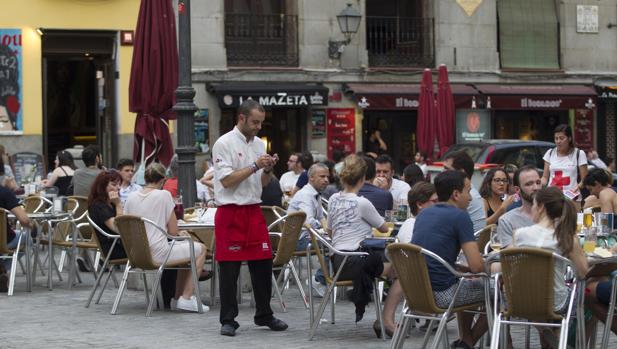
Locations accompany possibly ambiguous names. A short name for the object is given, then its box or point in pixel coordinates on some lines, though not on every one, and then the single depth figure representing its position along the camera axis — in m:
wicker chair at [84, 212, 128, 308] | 12.98
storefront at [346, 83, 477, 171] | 29.55
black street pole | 15.23
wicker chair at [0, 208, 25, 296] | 13.84
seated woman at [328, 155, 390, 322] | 10.85
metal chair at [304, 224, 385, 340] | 10.79
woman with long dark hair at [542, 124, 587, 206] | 15.84
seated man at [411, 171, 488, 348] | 9.12
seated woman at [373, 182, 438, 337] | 10.90
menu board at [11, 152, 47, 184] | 25.41
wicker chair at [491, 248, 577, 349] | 8.32
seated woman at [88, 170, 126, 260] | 13.33
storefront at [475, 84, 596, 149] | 31.17
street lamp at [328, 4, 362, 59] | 29.02
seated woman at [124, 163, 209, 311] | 12.38
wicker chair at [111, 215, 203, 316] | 12.22
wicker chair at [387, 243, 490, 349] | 8.80
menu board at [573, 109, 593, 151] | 32.53
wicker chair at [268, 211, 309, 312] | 12.01
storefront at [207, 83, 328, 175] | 28.11
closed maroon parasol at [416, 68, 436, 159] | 24.23
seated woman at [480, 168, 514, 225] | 13.13
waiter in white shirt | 11.10
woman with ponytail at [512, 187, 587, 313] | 8.63
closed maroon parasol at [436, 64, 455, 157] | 24.19
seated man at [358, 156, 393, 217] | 13.10
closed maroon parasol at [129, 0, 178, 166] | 16.38
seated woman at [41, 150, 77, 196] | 19.58
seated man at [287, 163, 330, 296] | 13.72
